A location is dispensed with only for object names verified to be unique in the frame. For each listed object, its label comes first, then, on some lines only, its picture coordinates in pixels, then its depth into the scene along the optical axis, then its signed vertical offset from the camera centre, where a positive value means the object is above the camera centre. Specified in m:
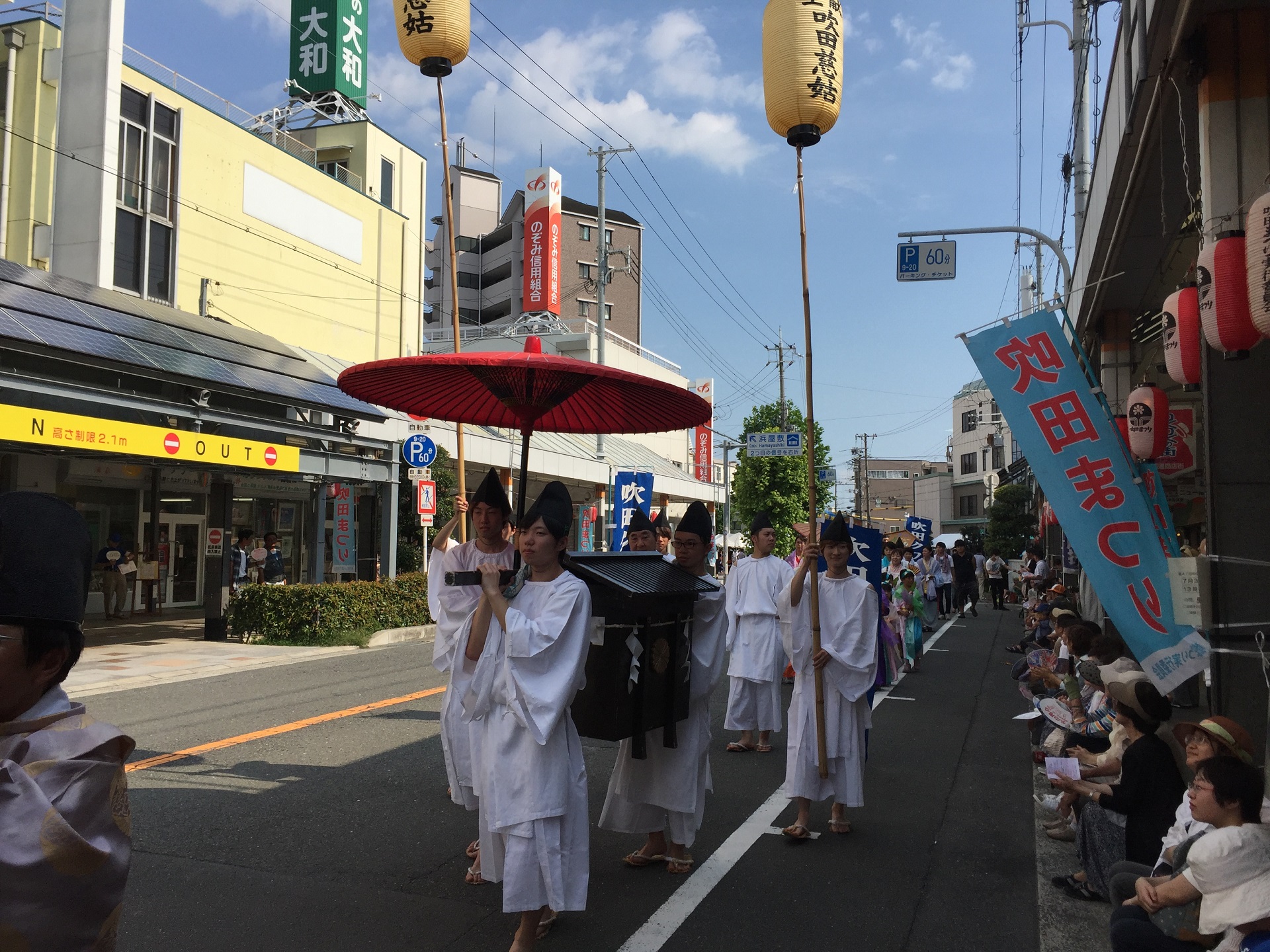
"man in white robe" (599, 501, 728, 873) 4.62 -1.26
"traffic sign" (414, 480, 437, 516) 16.38 +0.67
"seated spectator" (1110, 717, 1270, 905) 3.33 -0.78
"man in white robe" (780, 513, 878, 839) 5.26 -0.83
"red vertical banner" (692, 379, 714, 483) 51.22 +4.63
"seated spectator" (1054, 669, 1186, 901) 3.95 -1.14
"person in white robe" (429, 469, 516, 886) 4.98 -0.42
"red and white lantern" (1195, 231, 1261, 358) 4.57 +1.24
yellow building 17.69 +7.52
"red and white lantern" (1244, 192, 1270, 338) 4.15 +1.30
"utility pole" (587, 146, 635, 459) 27.83 +9.14
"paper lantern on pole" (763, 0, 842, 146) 5.65 +2.98
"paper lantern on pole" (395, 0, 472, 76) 5.97 +3.34
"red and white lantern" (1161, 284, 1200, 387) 5.50 +1.27
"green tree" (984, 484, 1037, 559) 33.25 +0.70
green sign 26.72 +14.51
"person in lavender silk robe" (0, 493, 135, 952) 1.44 -0.39
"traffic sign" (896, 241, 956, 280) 13.52 +4.19
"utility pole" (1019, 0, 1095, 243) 14.66 +7.14
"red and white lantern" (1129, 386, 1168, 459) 7.88 +1.03
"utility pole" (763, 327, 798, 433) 46.28 +9.18
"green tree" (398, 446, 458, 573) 20.72 +0.42
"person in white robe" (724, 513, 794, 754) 7.63 -0.93
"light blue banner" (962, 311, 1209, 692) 5.32 +0.40
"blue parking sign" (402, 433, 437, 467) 15.16 +1.41
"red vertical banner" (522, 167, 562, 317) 46.31 +15.24
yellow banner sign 10.64 +1.22
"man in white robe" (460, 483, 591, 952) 3.55 -0.80
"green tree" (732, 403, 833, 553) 38.41 +2.04
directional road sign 25.52 +2.67
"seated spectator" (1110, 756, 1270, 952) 2.86 -1.10
